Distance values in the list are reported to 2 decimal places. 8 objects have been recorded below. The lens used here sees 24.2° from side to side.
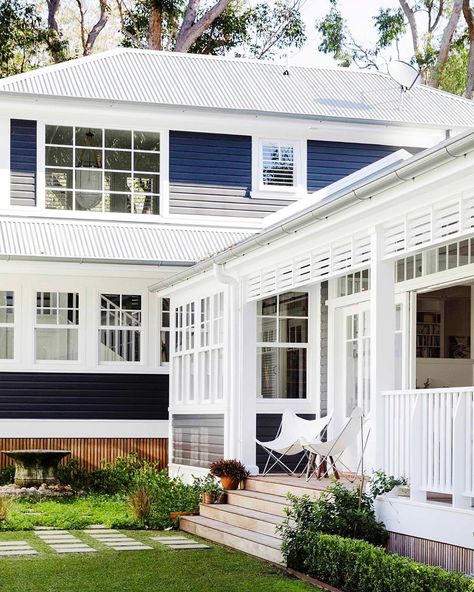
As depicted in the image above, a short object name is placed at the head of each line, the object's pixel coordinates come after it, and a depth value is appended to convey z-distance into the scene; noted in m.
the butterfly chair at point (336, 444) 11.45
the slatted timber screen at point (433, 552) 8.23
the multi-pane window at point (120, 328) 17.98
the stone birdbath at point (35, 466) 16.12
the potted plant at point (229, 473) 13.44
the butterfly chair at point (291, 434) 13.05
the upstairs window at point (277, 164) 18.72
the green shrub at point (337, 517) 9.48
